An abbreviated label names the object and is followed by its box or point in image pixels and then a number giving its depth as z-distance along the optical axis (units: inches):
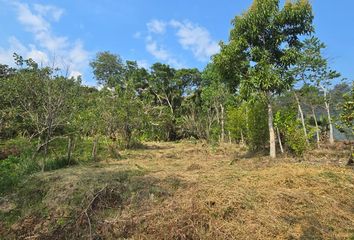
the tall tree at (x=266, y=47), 381.4
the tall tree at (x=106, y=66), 1541.7
